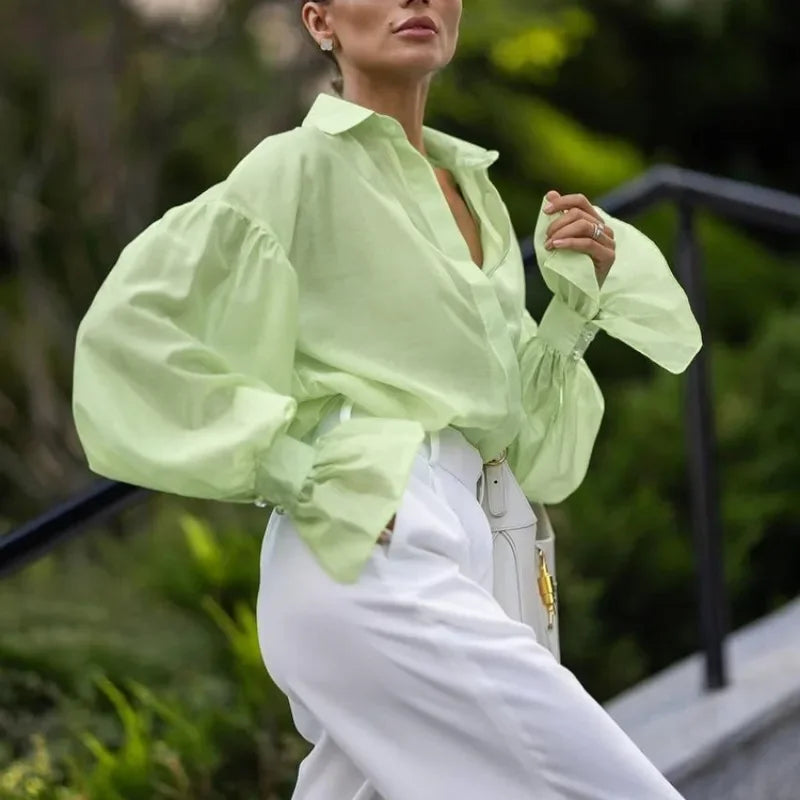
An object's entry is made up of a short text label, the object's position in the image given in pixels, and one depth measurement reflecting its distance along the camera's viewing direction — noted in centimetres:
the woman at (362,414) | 400
